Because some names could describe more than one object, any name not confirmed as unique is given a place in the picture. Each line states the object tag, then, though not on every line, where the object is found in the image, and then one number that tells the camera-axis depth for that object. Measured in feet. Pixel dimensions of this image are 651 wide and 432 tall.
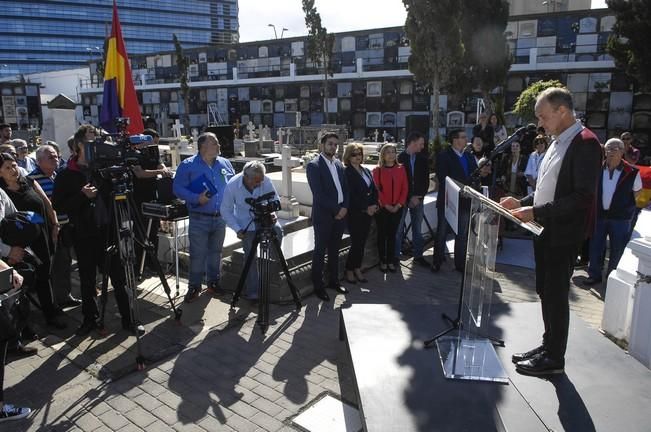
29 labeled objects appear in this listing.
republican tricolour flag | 24.00
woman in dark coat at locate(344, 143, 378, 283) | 19.27
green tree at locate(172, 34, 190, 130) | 135.03
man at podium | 9.65
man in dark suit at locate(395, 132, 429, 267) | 21.42
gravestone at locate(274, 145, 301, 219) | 30.12
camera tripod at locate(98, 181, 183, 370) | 14.03
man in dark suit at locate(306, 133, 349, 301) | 17.69
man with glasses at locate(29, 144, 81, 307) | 17.49
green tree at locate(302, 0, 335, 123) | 116.50
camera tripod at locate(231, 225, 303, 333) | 15.64
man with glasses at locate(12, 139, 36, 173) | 23.40
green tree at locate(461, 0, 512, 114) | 67.82
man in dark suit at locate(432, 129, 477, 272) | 20.36
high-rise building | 257.34
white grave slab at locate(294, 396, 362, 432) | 10.52
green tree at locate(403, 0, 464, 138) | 58.13
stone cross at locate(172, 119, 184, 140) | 98.49
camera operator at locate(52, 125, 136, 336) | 14.78
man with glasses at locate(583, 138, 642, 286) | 19.03
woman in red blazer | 20.58
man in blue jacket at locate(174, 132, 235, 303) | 17.31
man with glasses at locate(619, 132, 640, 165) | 31.37
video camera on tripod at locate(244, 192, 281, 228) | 15.83
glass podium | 10.47
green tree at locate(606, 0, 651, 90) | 58.49
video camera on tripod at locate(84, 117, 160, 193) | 14.07
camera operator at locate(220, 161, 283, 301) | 16.66
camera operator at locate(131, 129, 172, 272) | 19.60
